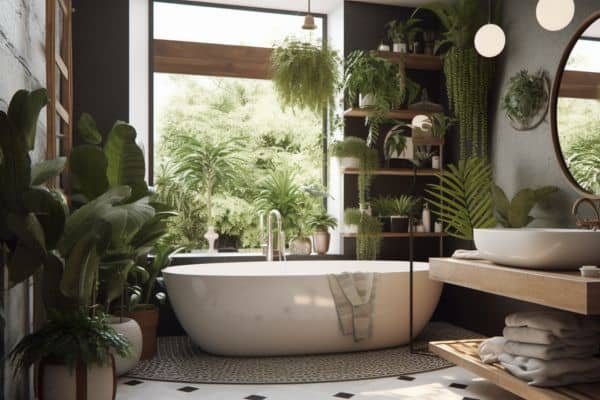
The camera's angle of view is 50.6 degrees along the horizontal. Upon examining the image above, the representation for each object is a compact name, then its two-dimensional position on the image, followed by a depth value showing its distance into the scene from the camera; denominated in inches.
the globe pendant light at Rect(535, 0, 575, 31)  132.0
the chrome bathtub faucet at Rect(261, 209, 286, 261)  192.2
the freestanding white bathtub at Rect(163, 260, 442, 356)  153.3
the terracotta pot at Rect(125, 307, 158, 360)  158.6
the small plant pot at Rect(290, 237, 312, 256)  203.0
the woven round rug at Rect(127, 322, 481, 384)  140.7
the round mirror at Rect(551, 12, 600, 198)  140.5
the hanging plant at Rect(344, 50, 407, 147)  195.8
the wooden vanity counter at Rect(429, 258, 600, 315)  94.9
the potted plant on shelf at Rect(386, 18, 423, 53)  203.2
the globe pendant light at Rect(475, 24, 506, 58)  159.0
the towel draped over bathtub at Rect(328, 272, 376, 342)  158.1
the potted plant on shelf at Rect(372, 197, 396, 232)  203.8
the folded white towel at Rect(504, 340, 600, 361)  113.0
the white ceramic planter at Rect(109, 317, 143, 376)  140.7
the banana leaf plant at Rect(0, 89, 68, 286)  73.2
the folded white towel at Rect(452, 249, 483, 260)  134.1
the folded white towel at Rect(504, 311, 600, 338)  113.9
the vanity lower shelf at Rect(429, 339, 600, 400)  108.6
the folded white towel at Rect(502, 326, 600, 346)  113.6
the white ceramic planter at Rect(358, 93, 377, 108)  197.3
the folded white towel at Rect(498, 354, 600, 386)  111.7
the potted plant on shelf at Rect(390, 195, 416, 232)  201.3
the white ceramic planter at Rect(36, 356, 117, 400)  92.7
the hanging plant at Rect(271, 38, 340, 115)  191.8
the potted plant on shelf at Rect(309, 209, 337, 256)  203.3
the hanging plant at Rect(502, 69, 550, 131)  162.9
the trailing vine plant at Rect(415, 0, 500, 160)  185.9
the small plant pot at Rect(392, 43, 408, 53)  203.0
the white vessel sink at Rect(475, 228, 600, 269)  106.4
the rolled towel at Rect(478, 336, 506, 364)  128.0
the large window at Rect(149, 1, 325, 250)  207.0
